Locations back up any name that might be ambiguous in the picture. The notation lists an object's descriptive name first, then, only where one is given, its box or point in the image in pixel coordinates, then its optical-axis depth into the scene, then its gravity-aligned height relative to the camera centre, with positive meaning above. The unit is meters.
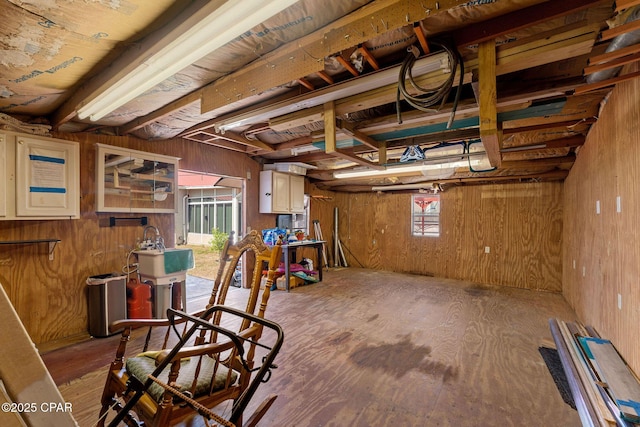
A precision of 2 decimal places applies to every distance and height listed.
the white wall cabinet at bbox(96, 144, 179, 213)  3.10 +0.38
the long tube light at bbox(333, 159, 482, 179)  3.76 +0.71
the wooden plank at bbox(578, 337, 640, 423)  1.55 -1.05
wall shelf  2.51 -0.28
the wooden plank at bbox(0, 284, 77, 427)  0.46 -0.28
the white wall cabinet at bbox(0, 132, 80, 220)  2.42 +0.32
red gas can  3.11 -0.99
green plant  8.25 -0.80
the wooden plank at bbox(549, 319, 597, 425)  1.66 -1.17
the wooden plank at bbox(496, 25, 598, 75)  1.36 +0.85
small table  4.83 -0.67
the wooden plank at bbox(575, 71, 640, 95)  1.59 +0.84
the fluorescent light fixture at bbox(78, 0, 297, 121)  1.09 +0.80
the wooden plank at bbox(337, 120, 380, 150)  2.52 +0.79
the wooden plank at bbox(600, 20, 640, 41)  1.20 +0.82
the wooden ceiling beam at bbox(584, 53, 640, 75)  1.43 +0.84
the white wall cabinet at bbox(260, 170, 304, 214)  5.12 +0.40
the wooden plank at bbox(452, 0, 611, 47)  1.25 +0.93
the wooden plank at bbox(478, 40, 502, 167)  1.51 +0.70
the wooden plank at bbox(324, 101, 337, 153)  2.21 +0.72
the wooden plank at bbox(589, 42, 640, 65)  1.36 +0.82
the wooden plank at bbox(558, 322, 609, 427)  1.59 -1.14
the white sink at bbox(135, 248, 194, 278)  3.21 -0.58
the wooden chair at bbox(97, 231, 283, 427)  1.15 -0.80
